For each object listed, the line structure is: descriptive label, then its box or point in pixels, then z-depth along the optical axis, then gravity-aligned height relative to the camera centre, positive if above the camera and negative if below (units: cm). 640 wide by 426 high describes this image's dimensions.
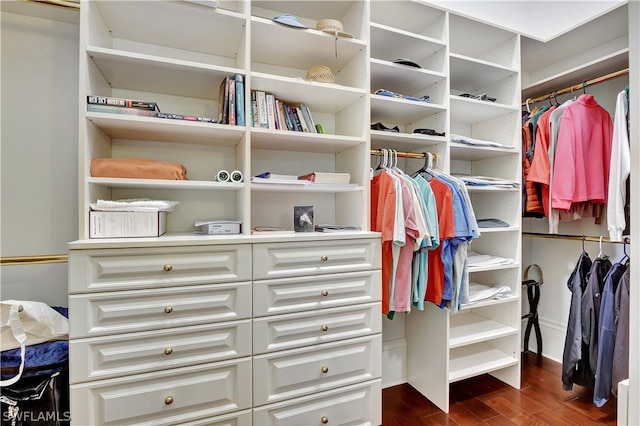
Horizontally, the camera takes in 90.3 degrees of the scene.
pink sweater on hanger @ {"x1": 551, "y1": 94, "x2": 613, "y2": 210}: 192 +37
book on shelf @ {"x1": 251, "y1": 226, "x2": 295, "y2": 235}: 154 -8
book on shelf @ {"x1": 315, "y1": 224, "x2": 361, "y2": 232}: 166 -7
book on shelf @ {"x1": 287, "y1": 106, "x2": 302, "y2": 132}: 171 +51
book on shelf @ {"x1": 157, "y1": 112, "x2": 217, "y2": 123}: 139 +43
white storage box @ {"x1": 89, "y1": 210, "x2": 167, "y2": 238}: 128 -4
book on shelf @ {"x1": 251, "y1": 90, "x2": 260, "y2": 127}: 159 +52
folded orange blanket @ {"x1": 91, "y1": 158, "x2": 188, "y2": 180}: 133 +19
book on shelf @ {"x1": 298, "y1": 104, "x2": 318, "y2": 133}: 175 +53
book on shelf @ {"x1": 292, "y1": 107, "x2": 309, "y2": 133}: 172 +51
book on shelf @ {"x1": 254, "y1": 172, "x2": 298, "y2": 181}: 155 +19
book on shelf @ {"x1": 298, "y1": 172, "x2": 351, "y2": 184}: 163 +19
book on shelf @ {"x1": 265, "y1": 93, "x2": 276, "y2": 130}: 163 +53
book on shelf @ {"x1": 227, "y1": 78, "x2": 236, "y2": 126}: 149 +54
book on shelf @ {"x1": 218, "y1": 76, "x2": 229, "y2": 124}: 149 +53
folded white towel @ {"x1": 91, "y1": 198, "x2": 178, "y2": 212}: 129 +3
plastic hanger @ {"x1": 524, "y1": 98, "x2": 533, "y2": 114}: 237 +83
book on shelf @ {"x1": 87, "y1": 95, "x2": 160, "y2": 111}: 130 +47
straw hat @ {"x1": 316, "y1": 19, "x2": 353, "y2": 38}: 161 +95
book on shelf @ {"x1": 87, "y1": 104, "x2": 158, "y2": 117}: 130 +43
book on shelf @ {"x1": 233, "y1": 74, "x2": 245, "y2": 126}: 148 +52
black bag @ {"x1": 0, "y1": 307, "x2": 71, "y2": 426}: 121 -68
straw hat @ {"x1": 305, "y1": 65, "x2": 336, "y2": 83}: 168 +74
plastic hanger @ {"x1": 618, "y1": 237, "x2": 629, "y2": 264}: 187 -25
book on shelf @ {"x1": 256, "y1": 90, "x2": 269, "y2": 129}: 161 +53
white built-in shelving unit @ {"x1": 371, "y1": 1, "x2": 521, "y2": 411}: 189 +56
